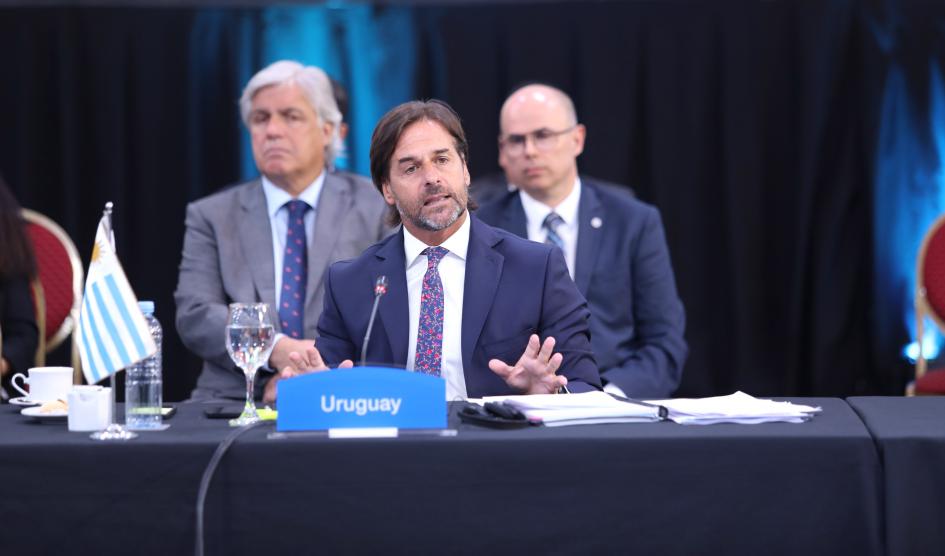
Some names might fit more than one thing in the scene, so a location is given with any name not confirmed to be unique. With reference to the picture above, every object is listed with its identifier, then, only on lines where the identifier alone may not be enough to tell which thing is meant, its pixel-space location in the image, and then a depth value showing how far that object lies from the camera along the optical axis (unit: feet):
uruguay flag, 15.78
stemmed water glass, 16.48
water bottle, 15.99
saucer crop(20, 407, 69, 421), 16.47
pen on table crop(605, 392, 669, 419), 15.74
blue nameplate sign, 14.97
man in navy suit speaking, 19.84
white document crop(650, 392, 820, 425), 15.34
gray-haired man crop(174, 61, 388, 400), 26.45
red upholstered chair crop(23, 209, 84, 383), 29.63
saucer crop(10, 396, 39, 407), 18.25
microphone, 16.24
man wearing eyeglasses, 27.43
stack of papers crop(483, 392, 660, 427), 15.40
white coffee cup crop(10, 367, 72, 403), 18.24
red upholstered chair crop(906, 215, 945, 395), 30.55
